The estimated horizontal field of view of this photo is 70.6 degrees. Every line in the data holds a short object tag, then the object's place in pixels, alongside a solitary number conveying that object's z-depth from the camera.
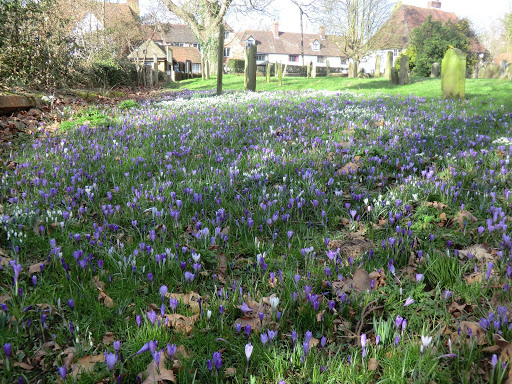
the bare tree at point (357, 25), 41.25
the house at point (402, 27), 45.19
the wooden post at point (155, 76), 30.66
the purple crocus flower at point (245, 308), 2.15
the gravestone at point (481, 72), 24.89
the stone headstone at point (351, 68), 25.71
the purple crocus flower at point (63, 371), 1.62
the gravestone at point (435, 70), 24.62
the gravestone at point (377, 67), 25.95
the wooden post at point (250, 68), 17.05
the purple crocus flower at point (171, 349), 1.74
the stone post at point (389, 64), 20.00
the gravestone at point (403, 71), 18.09
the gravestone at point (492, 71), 24.11
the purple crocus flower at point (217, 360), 1.70
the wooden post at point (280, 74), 21.13
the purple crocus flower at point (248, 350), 1.72
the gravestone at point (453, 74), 10.78
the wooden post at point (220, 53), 13.34
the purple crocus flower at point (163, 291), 2.16
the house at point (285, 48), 84.50
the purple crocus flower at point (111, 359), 1.64
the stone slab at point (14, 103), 8.19
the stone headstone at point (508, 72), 21.05
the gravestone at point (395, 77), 18.72
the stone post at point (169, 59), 45.54
